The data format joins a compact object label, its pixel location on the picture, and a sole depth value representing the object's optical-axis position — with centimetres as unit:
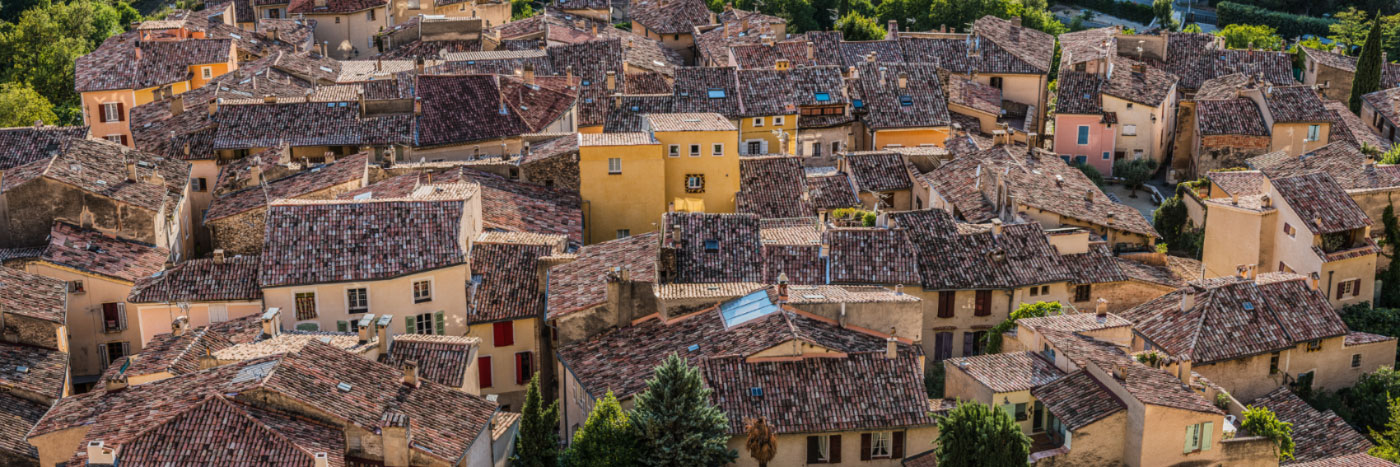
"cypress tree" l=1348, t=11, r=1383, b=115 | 9162
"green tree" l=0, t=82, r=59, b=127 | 9225
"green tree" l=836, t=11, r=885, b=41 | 11356
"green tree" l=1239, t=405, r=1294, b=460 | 4850
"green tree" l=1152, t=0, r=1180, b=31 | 13150
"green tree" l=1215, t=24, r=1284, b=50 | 11050
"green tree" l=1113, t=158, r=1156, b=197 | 8512
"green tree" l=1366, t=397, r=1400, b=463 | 5259
